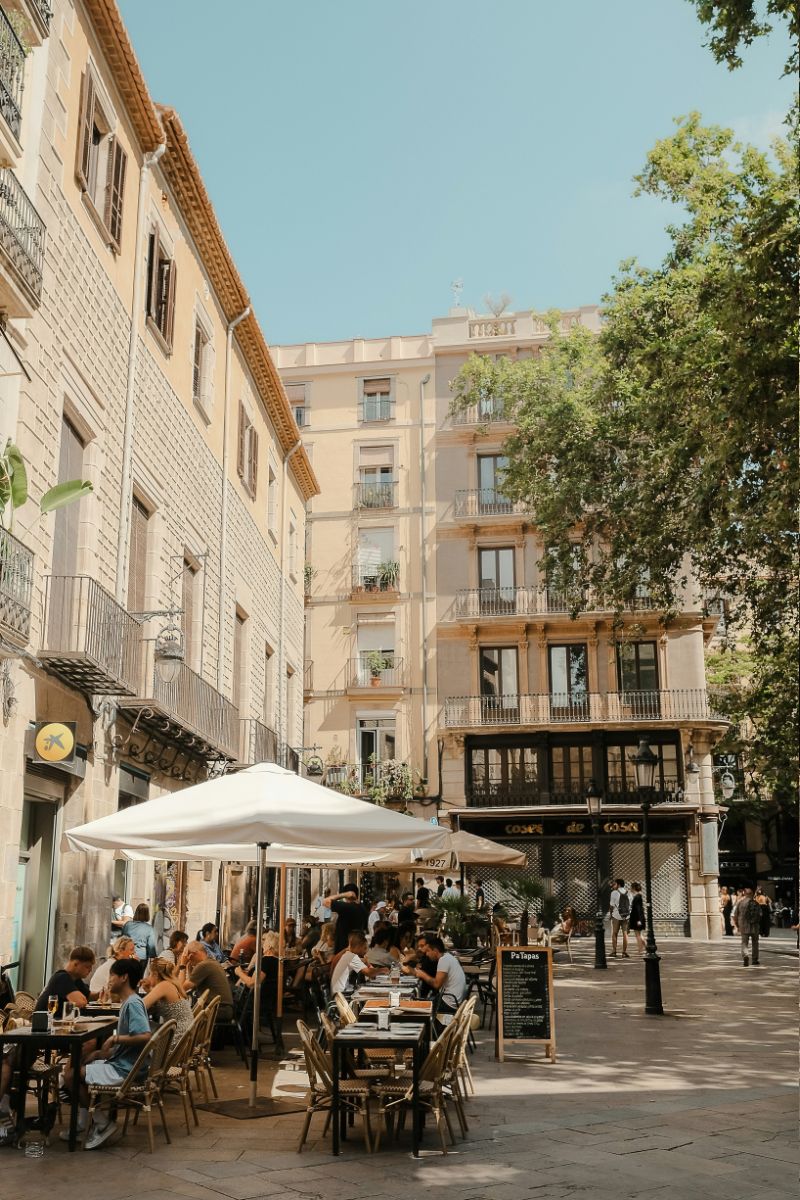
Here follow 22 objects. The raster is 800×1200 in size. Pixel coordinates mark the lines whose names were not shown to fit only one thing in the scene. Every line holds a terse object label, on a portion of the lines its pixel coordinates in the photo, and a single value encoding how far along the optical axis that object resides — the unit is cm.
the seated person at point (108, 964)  988
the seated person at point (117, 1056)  708
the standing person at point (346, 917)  1426
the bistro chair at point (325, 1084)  714
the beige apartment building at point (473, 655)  3459
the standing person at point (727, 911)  3466
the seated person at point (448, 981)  1012
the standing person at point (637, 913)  2633
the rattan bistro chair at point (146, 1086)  703
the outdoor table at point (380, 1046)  696
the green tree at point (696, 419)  1348
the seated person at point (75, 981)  865
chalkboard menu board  1084
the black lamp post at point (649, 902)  1434
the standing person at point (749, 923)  2247
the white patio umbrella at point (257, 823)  796
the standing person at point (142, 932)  1231
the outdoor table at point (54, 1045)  702
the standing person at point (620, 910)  2534
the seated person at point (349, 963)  1098
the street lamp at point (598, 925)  2211
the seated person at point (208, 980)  1012
